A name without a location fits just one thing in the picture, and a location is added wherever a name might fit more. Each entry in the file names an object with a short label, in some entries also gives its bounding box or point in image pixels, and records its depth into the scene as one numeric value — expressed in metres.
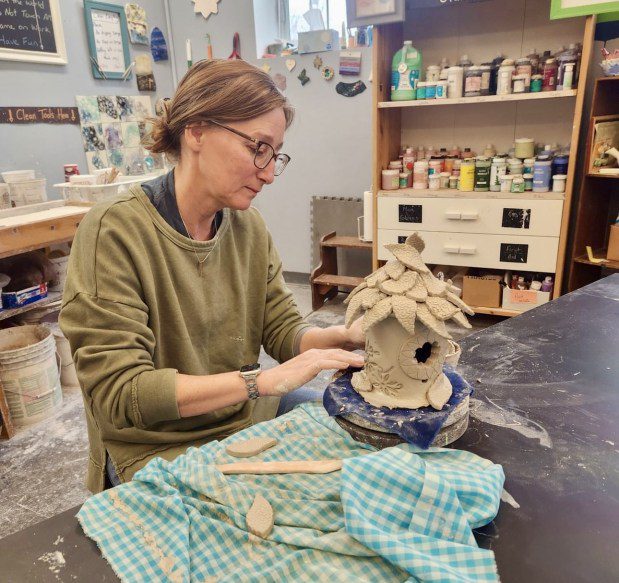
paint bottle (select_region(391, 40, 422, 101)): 2.89
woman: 1.03
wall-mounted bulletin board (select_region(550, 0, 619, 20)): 2.32
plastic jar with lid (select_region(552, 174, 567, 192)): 2.68
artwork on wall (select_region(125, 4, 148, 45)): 3.51
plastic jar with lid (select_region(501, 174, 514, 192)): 2.79
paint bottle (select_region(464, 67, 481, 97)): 2.75
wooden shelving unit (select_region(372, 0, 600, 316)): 2.78
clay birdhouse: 0.93
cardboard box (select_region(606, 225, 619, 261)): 2.62
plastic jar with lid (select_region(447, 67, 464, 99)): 2.80
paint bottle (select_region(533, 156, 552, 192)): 2.72
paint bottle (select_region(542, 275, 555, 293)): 2.85
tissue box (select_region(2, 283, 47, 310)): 2.29
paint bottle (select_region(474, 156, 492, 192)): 2.88
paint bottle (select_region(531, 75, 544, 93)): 2.66
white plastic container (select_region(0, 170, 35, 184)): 2.60
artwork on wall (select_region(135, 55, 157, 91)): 3.65
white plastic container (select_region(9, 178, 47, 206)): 2.54
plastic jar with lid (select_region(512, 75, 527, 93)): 2.67
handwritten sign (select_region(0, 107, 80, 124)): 2.84
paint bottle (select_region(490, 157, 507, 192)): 2.84
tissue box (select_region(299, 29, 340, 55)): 3.45
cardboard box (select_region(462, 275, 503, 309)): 3.00
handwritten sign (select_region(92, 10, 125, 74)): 3.28
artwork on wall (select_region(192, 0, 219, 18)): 3.72
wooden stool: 3.47
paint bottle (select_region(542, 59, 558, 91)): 2.62
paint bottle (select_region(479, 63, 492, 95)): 2.74
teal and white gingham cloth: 0.67
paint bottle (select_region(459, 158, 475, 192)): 2.92
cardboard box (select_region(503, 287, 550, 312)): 2.88
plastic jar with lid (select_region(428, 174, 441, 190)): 3.03
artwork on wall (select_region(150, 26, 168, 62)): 3.75
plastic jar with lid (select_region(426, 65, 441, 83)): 2.91
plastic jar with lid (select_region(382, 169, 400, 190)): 3.09
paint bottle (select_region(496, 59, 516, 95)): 2.69
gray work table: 0.70
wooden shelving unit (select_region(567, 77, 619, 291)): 2.58
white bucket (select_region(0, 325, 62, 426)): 2.17
